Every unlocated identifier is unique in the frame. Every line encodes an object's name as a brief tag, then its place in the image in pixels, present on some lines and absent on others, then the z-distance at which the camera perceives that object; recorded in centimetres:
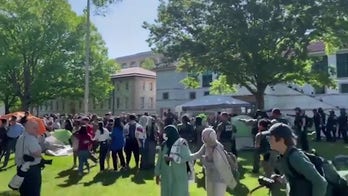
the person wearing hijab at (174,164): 755
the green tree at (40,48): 3972
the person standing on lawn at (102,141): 1456
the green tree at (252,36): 2434
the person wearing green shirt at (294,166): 374
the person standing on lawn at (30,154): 691
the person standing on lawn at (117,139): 1428
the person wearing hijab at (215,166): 740
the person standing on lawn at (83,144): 1369
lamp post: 2475
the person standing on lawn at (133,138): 1441
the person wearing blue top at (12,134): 1558
